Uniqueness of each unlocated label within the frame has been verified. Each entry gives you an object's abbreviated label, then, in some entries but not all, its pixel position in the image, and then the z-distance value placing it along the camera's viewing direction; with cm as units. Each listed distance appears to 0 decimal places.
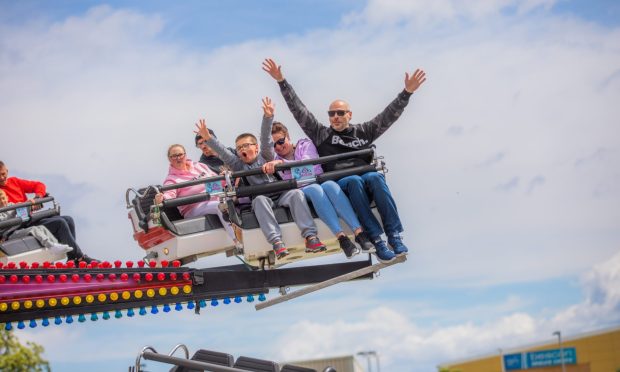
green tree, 2817
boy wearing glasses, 1094
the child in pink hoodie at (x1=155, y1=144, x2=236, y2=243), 1205
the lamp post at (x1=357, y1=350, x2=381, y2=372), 5562
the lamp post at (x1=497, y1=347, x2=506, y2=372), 7438
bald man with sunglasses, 1103
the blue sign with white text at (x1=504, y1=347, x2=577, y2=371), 7138
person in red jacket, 1310
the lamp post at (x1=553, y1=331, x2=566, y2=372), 6981
